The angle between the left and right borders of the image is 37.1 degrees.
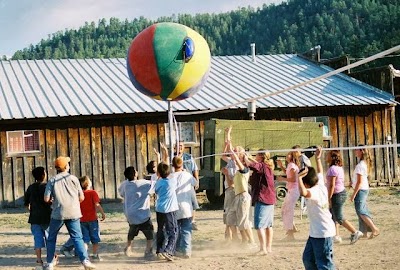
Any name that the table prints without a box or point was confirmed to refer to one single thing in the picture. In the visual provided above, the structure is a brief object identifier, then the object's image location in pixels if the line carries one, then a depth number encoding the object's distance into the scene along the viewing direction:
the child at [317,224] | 6.78
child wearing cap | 8.31
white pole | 8.76
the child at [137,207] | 9.38
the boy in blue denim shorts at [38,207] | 8.70
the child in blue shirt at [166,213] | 8.98
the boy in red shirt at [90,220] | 9.27
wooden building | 18.20
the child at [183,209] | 9.30
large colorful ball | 8.06
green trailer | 15.84
